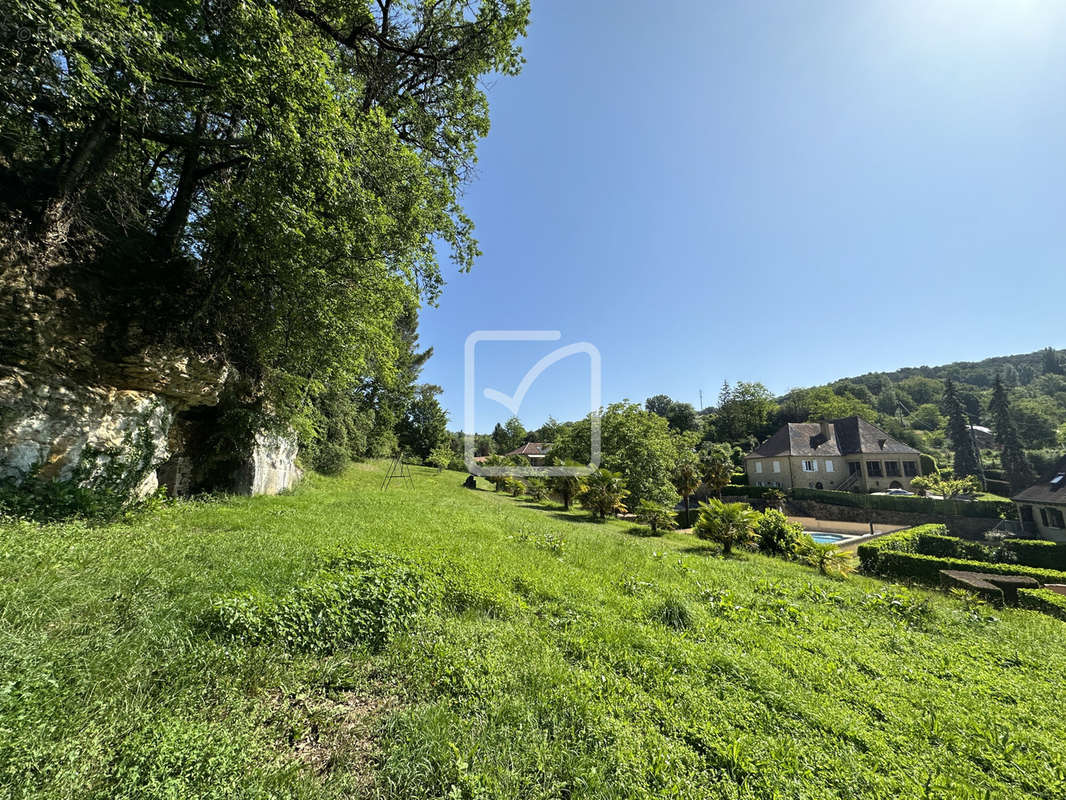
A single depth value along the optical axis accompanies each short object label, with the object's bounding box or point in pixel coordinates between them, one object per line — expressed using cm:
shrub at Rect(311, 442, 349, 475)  1803
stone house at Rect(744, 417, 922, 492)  3675
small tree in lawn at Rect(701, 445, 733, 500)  2525
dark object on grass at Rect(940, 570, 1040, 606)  709
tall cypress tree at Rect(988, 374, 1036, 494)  4084
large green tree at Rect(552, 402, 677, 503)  2016
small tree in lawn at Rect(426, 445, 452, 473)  3280
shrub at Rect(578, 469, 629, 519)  1872
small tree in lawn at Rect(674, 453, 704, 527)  2177
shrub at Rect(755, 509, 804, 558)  1271
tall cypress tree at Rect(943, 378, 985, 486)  4716
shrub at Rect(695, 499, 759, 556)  1226
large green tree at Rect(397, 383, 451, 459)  3566
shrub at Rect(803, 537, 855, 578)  1071
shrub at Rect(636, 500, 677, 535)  1669
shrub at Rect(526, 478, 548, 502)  2544
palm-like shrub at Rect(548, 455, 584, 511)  2130
